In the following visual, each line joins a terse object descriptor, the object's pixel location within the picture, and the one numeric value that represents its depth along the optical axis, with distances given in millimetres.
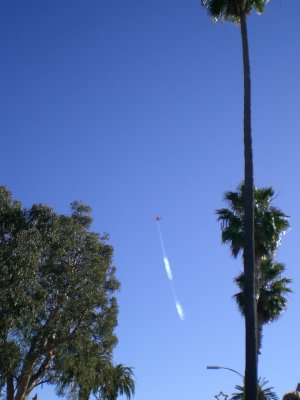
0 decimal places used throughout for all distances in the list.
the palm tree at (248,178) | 13539
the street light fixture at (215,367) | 26403
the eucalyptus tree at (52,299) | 29984
